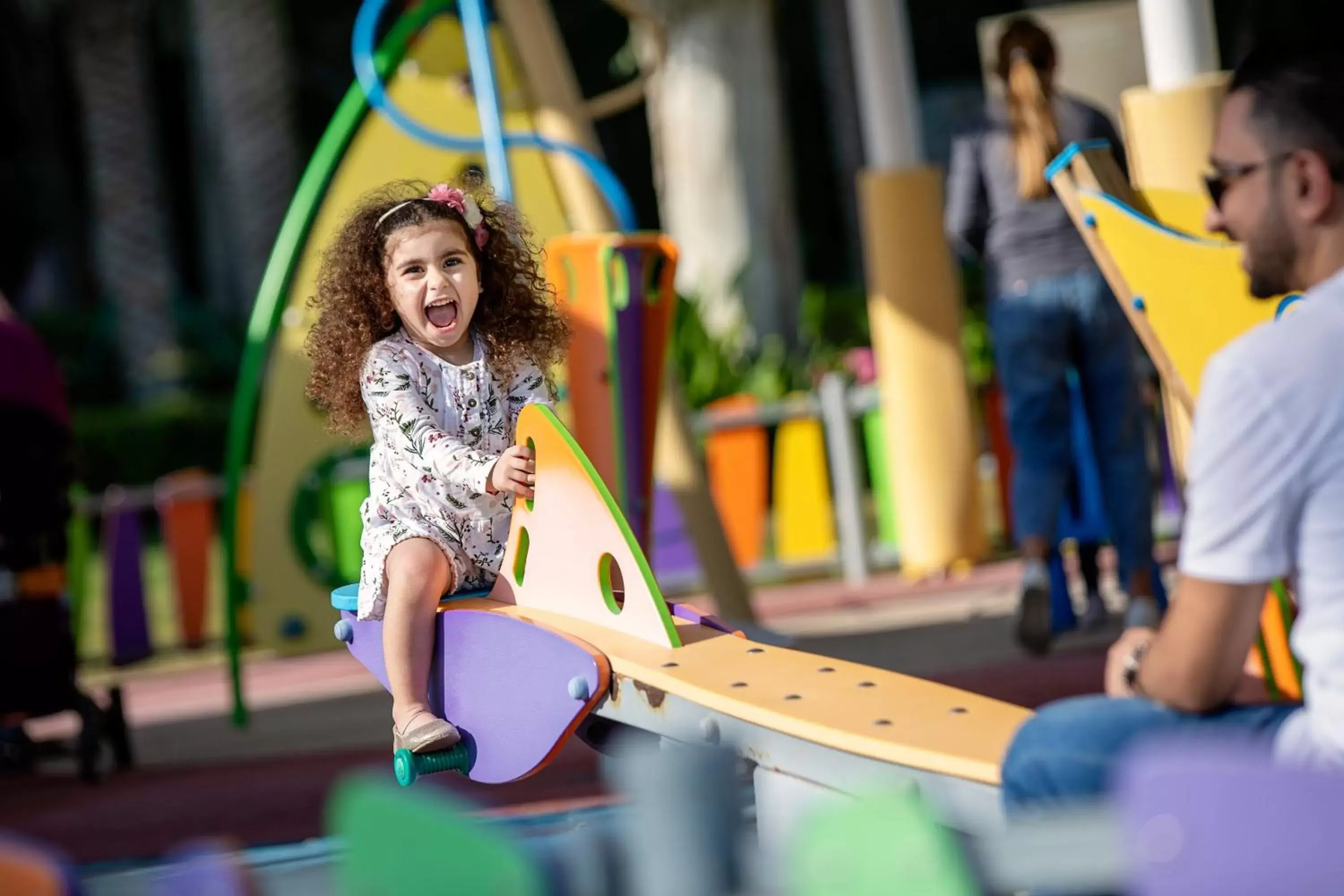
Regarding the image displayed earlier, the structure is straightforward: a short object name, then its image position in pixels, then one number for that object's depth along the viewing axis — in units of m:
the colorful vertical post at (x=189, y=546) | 18.02
